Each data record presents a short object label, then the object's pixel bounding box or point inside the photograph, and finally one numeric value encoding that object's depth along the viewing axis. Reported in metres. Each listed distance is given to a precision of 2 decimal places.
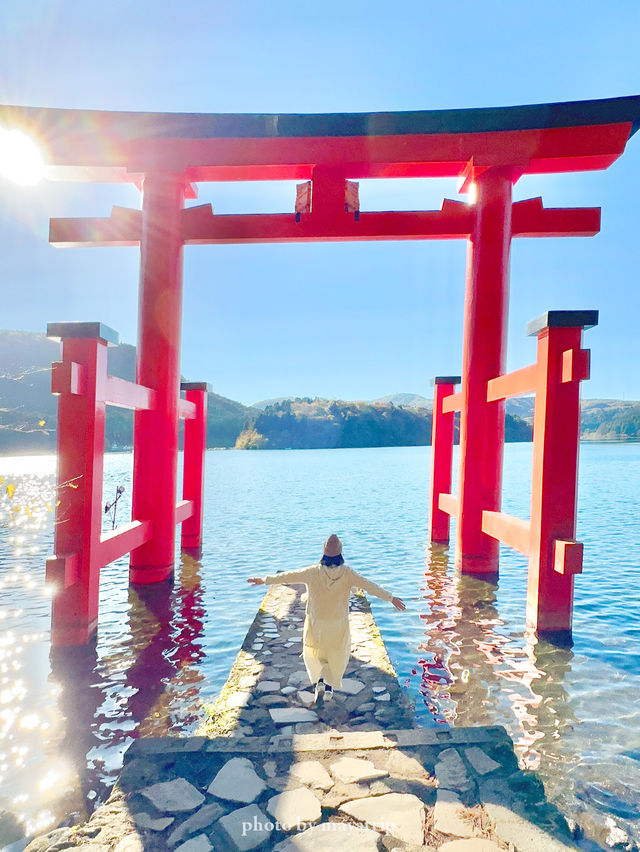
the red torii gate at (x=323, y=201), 9.49
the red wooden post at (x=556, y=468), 7.14
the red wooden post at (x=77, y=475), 6.93
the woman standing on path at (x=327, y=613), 5.09
